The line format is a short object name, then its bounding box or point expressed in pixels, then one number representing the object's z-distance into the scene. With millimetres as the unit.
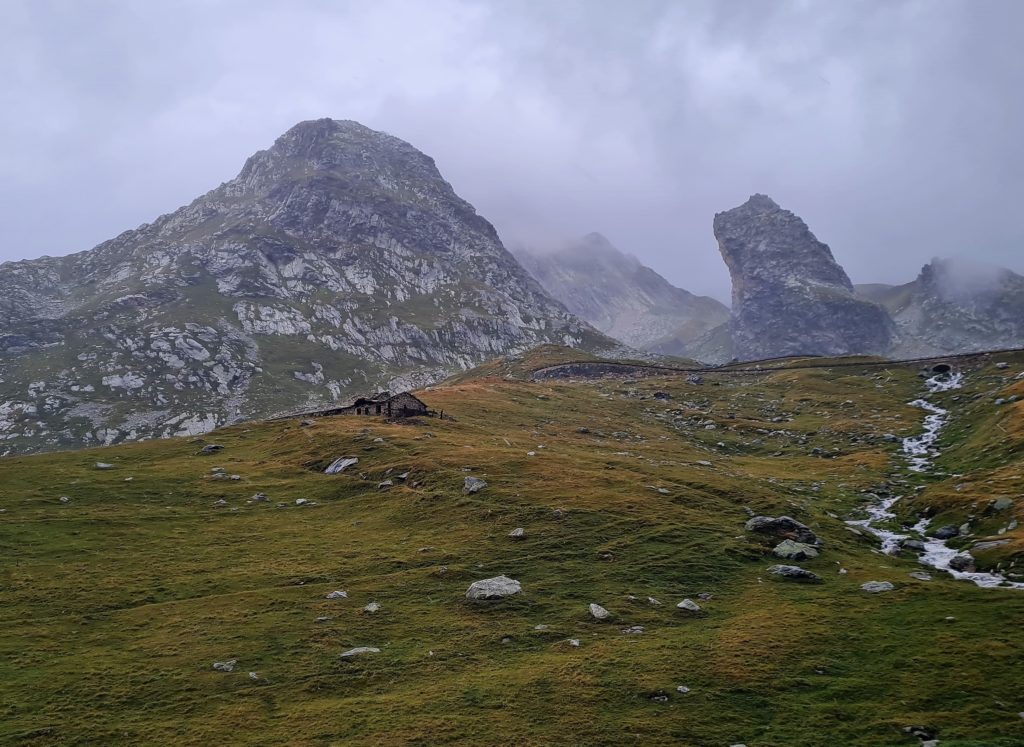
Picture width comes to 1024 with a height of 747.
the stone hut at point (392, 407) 88688
